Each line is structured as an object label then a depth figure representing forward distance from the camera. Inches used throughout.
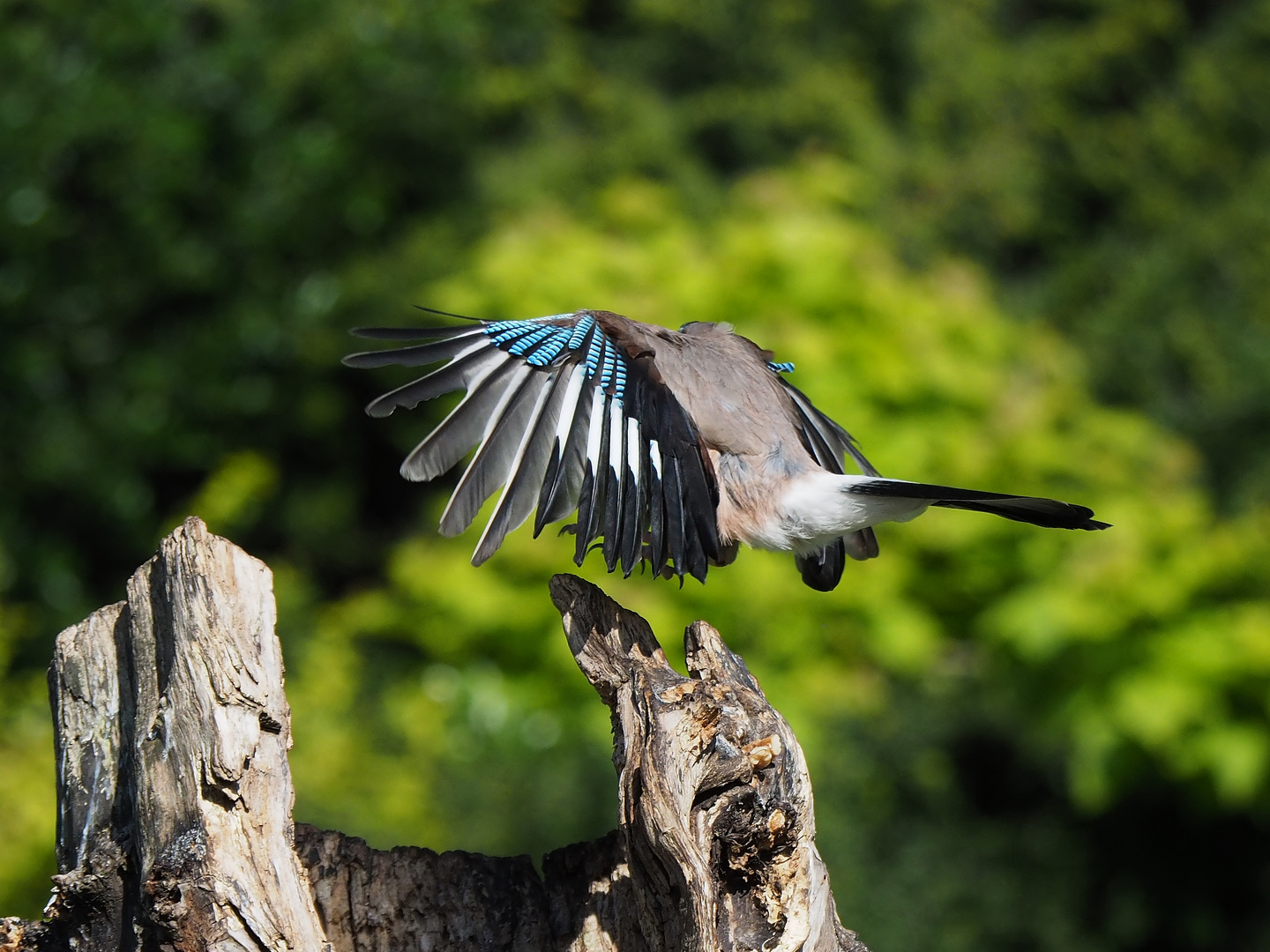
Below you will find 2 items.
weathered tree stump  206.1
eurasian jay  231.9
